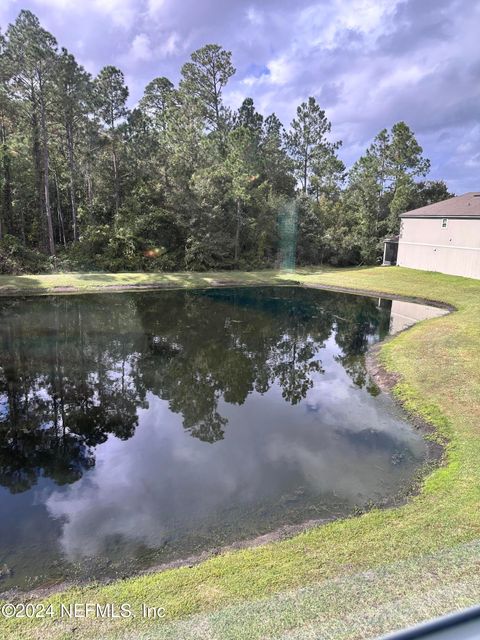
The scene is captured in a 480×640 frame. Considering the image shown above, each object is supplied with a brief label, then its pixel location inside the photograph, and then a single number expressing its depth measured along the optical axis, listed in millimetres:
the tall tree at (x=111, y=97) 25812
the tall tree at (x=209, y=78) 34312
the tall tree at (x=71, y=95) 23750
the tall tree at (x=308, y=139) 38594
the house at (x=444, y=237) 25312
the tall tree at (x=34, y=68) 22312
